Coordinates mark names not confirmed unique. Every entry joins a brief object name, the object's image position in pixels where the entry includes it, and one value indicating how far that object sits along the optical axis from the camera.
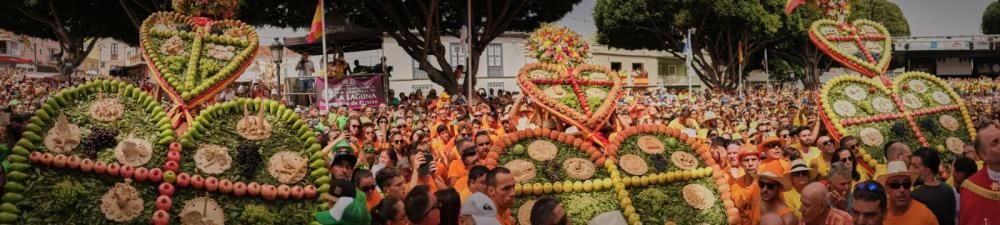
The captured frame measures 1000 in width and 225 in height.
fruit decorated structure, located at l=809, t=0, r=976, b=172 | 8.86
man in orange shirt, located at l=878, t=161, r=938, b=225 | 5.04
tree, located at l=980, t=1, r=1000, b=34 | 71.81
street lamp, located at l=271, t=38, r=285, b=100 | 19.11
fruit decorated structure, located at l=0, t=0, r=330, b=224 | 4.71
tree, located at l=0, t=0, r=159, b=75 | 26.20
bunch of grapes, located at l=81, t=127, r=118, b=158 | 4.91
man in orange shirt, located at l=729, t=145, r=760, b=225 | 6.12
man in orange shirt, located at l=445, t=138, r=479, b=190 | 7.19
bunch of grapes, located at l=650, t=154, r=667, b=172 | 6.60
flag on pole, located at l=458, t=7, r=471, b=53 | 20.91
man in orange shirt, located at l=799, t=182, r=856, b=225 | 4.82
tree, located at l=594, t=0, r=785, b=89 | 37.31
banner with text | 19.91
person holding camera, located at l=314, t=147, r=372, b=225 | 4.73
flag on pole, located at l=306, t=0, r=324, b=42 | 17.28
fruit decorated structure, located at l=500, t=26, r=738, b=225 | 6.21
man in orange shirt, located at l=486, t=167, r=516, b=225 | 5.49
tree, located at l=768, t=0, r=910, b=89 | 42.00
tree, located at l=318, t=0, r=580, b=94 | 22.78
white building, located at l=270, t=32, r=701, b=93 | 43.66
